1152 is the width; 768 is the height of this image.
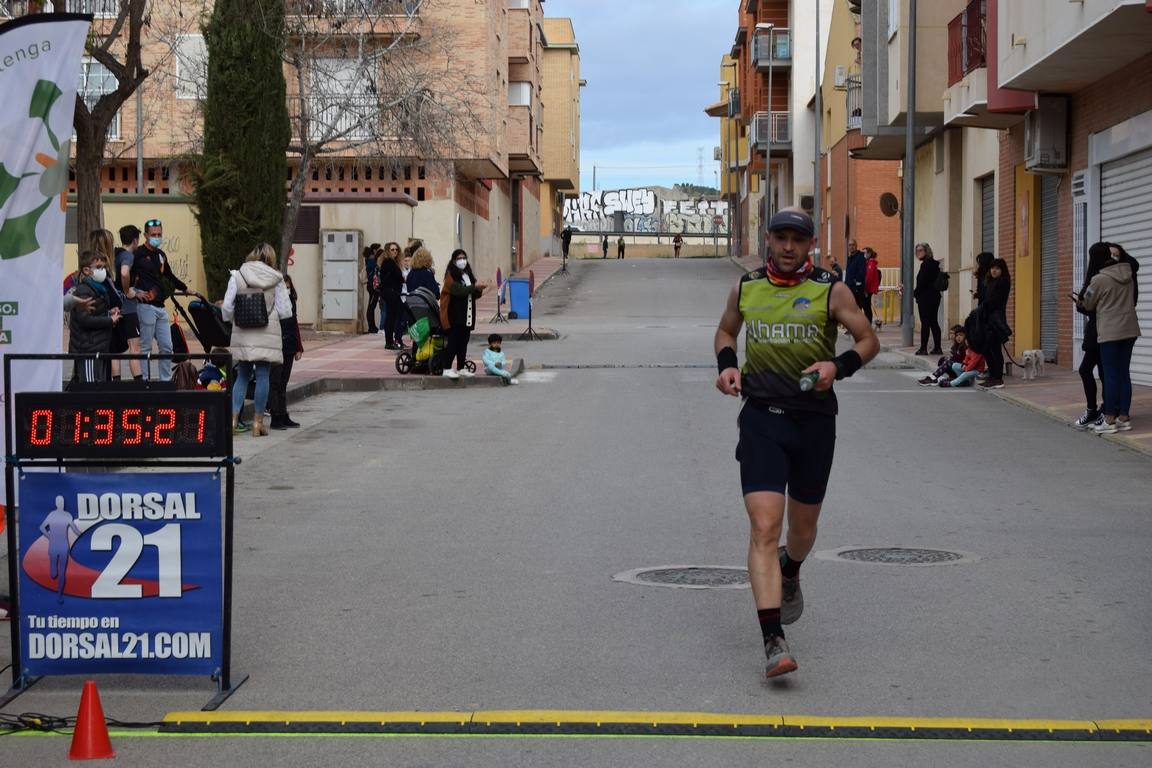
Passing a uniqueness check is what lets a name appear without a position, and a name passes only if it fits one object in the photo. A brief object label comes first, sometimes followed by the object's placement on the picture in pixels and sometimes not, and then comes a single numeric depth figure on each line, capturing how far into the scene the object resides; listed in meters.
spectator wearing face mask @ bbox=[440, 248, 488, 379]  20.95
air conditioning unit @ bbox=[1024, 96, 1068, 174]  22.39
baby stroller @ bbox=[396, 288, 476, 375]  21.19
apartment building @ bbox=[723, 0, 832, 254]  65.31
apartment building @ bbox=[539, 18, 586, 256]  79.75
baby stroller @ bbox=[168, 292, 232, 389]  15.35
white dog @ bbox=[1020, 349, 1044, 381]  20.97
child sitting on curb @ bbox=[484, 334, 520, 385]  21.22
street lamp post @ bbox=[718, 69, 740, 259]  94.56
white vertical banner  7.36
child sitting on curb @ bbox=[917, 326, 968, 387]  20.67
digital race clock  5.95
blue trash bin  36.83
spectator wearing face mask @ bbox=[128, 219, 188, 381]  17.33
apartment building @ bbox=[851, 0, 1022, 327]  25.48
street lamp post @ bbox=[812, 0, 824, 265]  50.31
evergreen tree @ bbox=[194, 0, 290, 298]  22.95
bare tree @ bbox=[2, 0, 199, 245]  19.22
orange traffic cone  5.25
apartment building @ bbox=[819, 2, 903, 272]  43.00
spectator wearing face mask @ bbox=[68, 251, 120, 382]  14.24
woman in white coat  14.77
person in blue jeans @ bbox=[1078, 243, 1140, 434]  14.52
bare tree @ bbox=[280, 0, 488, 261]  30.77
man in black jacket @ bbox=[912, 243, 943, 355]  25.06
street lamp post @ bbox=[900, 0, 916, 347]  27.77
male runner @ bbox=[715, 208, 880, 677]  6.39
